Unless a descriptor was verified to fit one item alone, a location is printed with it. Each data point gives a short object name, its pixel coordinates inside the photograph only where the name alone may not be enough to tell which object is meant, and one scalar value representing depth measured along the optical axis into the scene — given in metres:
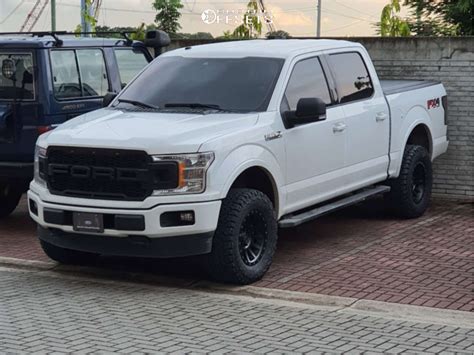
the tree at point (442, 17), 25.95
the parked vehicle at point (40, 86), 10.23
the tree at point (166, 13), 42.06
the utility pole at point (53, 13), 30.72
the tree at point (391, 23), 17.53
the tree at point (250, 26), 18.33
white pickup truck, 7.86
